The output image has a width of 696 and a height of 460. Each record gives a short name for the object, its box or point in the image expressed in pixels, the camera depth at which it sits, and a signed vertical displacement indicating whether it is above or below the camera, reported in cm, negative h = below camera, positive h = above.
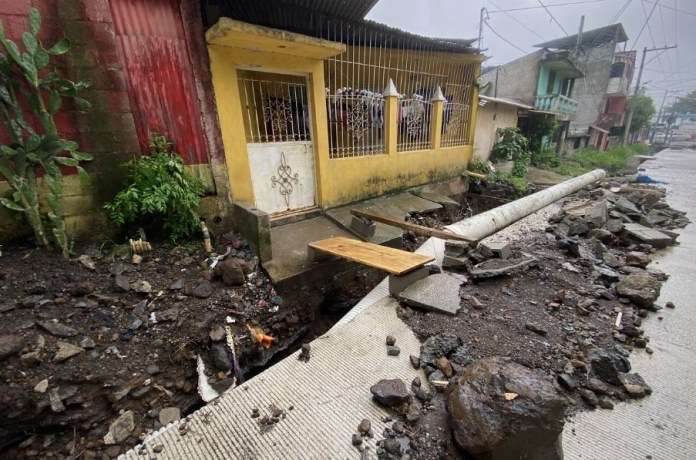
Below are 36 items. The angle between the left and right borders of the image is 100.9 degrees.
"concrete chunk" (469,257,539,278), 315 -146
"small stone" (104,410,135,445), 217 -208
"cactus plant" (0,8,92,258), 255 +21
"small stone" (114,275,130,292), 284 -130
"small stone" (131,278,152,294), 290 -136
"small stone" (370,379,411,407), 191 -165
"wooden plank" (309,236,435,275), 295 -128
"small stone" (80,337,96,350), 235 -153
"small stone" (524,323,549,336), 242 -160
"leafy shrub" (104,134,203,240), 326 -55
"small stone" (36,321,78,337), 232 -140
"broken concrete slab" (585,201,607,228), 460 -137
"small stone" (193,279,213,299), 304 -149
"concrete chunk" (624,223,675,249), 413 -151
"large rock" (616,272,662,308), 276 -153
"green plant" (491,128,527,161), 941 -38
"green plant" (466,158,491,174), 841 -89
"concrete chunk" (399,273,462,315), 274 -152
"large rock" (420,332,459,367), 224 -163
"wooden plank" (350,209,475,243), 349 -116
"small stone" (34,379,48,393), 206 -162
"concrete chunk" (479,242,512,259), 361 -142
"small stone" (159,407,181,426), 235 -214
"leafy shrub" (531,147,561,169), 1264 -119
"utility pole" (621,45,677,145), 2149 +329
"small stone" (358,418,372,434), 179 -173
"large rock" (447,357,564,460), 149 -146
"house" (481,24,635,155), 1562 +305
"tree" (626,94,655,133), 2872 +152
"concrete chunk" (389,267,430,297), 298 -145
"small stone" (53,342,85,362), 221 -151
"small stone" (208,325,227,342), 274 -175
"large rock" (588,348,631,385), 201 -164
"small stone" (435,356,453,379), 210 -165
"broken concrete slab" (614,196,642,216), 529 -144
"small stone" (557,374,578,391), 197 -166
